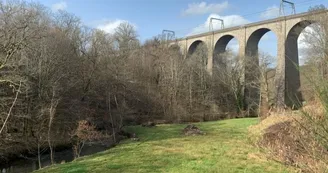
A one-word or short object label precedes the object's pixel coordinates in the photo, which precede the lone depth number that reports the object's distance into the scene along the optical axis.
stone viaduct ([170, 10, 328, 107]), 35.19
